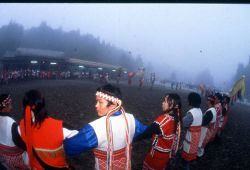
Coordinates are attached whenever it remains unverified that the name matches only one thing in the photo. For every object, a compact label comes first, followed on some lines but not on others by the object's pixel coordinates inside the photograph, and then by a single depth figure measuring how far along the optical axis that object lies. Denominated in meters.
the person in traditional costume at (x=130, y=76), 22.54
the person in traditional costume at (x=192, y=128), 4.31
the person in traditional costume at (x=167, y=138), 3.47
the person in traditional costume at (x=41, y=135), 2.43
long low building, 20.30
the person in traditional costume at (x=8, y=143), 2.85
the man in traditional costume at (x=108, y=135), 2.29
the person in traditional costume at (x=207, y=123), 4.86
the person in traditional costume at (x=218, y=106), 5.82
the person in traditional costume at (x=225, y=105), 6.87
